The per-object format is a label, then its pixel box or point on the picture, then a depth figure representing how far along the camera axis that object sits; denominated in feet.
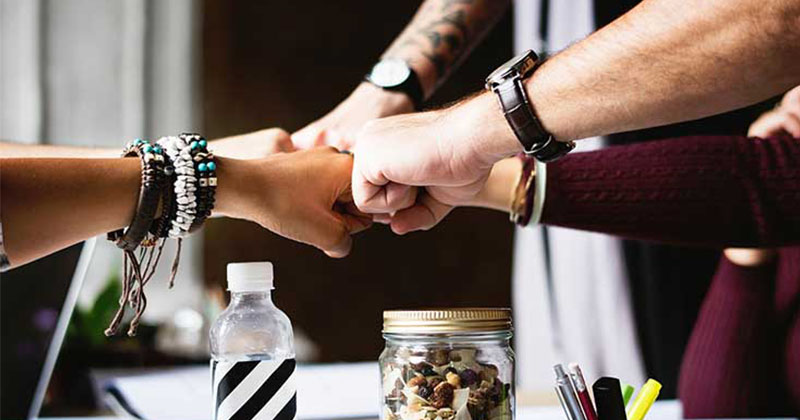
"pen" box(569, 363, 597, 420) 2.22
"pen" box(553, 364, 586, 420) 2.20
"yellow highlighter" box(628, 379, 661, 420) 2.38
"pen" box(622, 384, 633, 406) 2.49
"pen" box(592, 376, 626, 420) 2.21
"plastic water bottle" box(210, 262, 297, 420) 2.17
